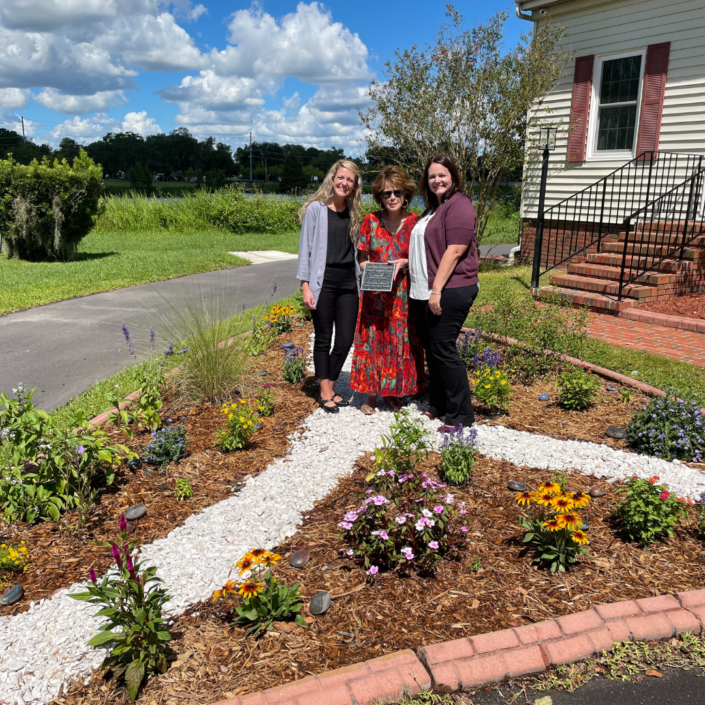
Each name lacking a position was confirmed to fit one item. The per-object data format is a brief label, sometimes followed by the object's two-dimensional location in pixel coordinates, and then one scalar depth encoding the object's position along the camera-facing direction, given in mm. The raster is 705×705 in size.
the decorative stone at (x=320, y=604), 2391
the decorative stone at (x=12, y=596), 2533
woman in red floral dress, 4184
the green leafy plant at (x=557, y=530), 2566
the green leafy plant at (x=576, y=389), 4414
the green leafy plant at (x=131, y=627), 2016
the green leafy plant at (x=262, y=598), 2250
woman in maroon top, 3738
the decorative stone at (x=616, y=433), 4055
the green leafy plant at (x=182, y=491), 3287
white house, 9148
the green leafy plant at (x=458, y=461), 3352
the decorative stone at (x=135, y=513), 3104
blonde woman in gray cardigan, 4184
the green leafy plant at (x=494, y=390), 4266
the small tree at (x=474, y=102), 10742
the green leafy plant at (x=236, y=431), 3786
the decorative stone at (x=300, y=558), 2691
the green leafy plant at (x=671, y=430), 3689
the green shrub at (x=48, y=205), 11344
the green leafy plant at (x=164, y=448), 3605
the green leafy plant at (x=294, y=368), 5074
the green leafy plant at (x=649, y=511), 2791
